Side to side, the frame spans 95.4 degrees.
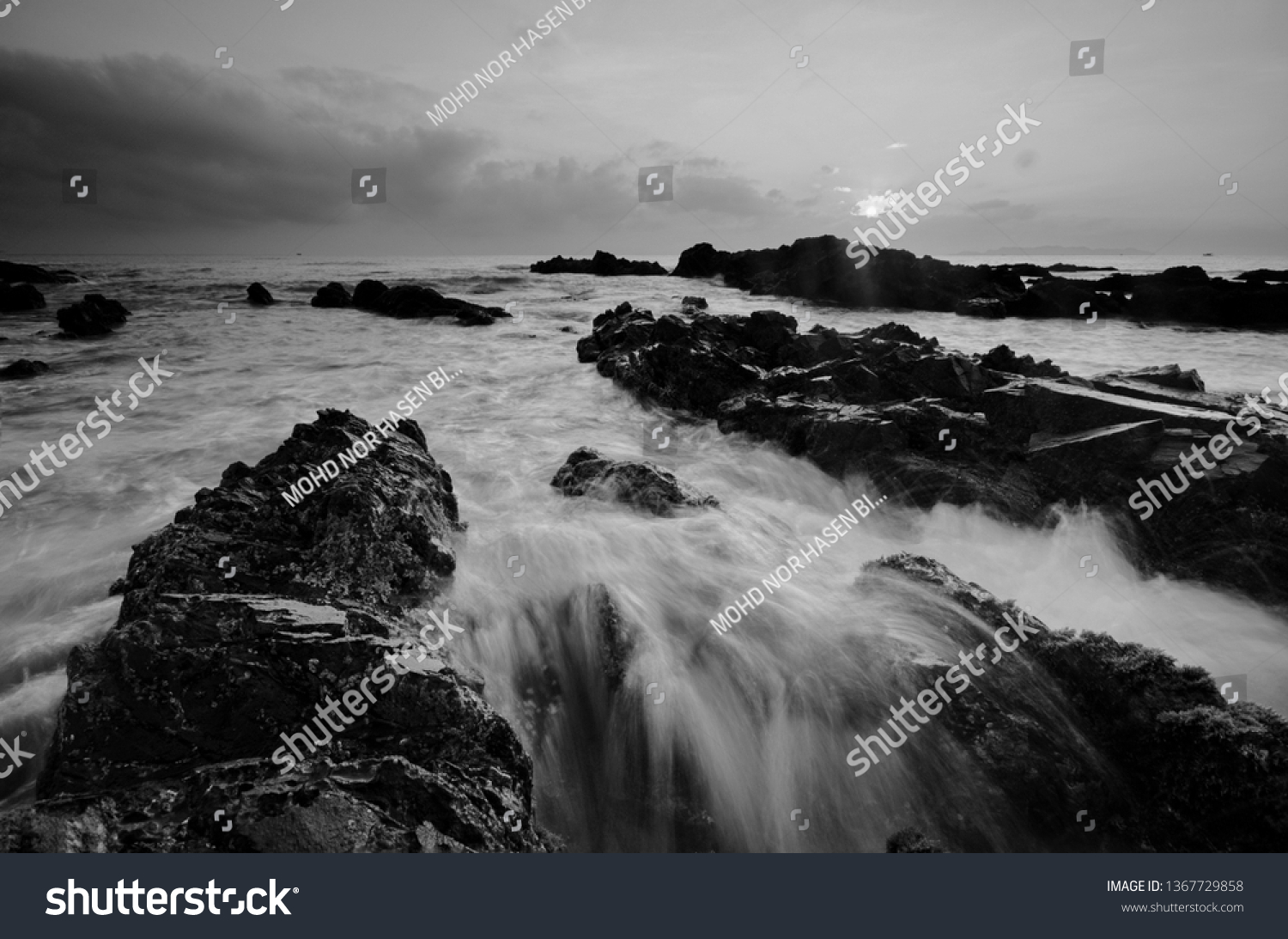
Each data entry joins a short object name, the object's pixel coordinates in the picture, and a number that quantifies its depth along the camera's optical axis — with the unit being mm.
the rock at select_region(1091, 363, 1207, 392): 8883
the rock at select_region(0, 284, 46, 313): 24688
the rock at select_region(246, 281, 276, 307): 29234
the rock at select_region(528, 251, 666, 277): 56688
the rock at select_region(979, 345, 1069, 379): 10750
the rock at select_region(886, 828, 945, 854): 3578
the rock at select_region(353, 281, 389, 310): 27959
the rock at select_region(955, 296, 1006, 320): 27703
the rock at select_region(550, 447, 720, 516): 7383
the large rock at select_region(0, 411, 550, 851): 2648
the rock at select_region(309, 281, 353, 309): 28359
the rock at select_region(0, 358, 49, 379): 13953
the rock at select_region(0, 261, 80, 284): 34656
